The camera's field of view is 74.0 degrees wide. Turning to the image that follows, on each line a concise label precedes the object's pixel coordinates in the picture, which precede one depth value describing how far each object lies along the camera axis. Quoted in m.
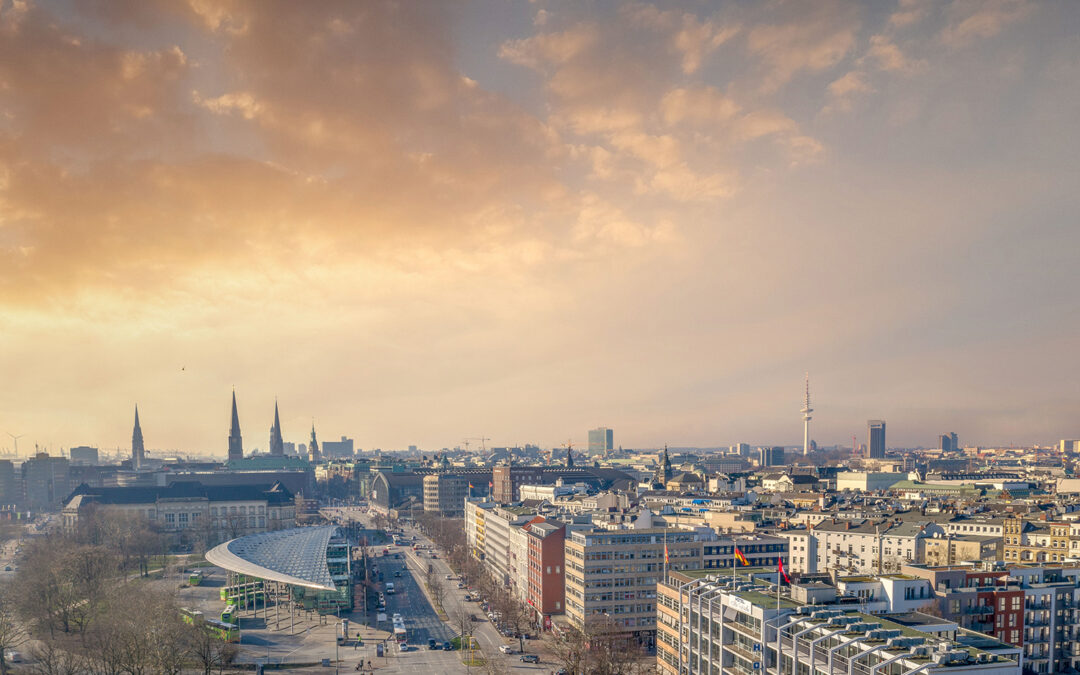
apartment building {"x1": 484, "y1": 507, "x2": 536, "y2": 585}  159.38
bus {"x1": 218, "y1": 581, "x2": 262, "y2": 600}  145.38
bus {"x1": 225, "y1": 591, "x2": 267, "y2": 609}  143.02
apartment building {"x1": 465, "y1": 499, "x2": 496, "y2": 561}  190.88
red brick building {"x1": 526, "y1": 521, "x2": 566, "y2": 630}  128.62
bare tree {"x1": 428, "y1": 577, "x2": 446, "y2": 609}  148.18
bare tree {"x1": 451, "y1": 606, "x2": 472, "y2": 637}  119.00
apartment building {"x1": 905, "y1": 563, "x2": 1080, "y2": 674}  90.69
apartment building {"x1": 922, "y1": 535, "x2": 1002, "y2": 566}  137.88
